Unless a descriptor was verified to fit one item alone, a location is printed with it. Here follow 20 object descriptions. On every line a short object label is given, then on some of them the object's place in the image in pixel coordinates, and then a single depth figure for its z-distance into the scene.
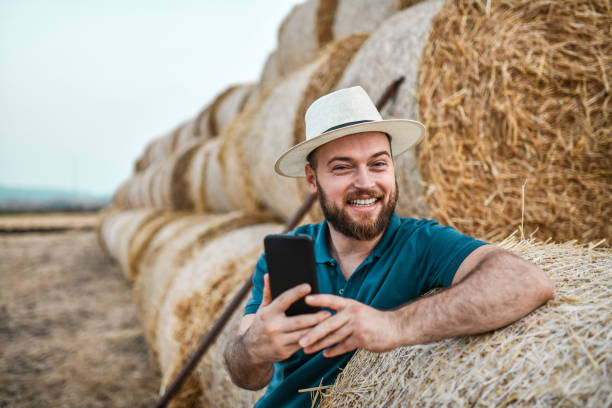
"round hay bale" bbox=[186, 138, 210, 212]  5.96
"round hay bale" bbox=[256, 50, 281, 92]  5.19
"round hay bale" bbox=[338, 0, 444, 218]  2.33
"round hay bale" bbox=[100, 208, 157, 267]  6.88
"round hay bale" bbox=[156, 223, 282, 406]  2.96
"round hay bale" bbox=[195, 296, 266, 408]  2.21
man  1.11
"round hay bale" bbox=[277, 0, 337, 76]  4.06
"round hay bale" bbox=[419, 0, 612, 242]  2.38
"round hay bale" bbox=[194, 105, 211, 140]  7.80
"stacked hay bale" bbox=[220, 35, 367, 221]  3.25
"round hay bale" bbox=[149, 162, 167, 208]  6.85
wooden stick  2.59
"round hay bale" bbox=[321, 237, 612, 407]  0.93
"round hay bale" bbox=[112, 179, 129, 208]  11.83
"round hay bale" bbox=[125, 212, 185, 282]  5.66
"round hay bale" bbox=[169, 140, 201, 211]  6.40
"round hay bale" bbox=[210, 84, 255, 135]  6.94
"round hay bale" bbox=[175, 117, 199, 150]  8.48
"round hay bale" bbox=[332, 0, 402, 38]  3.39
